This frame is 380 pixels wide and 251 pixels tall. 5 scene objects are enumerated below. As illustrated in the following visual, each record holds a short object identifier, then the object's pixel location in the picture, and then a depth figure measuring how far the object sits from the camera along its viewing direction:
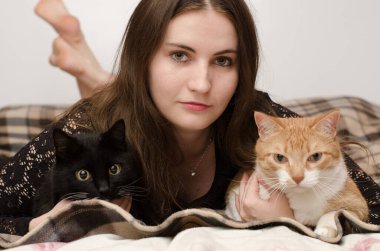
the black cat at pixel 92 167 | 1.34
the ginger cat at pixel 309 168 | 1.33
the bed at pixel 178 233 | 1.09
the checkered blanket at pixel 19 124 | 2.32
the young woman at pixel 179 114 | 1.44
